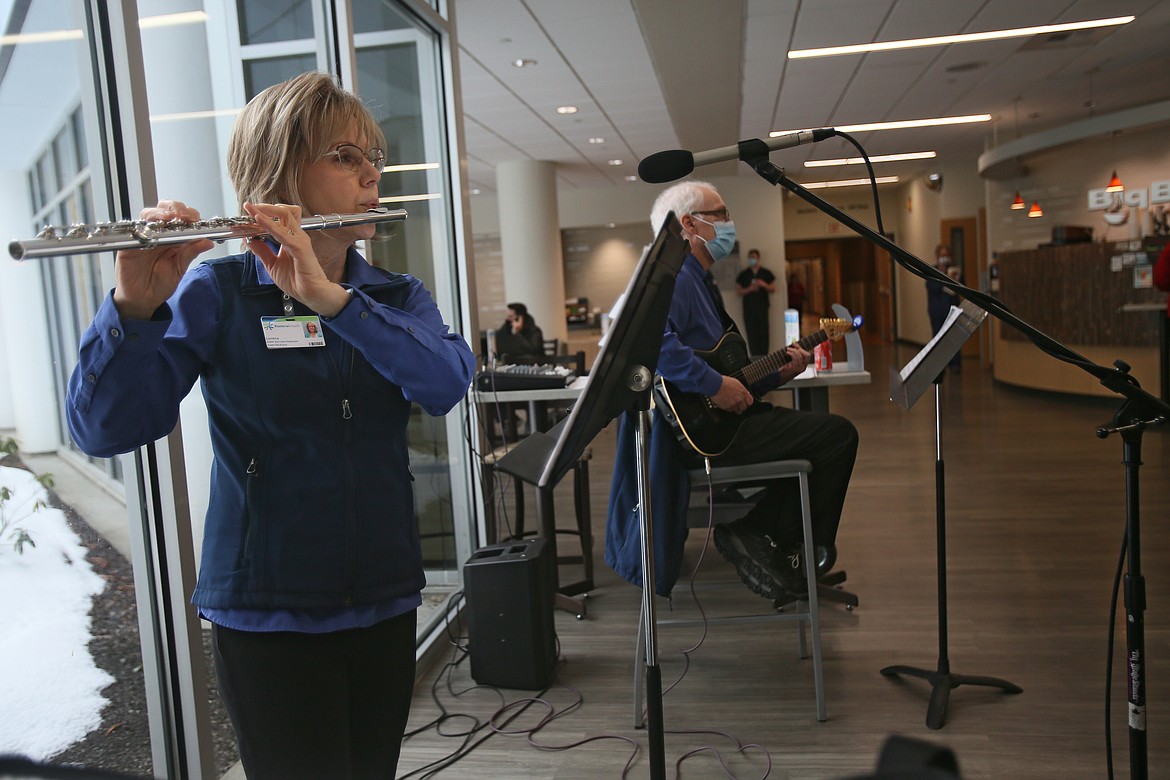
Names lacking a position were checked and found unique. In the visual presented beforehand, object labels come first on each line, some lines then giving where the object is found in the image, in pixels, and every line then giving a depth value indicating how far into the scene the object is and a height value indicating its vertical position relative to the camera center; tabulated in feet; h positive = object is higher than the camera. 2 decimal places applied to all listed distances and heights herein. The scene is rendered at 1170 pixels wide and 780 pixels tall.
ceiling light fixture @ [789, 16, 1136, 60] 21.45 +6.61
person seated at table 24.56 -0.33
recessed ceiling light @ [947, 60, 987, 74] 24.74 +6.70
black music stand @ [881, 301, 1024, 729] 7.55 -0.90
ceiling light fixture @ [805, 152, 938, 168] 40.75 +7.09
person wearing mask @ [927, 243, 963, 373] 35.23 -0.18
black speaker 9.29 -3.26
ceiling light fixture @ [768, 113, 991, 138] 33.35 +6.91
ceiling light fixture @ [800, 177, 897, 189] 49.23 +7.03
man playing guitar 9.25 -1.57
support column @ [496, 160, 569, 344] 36.94 +3.84
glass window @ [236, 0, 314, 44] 8.25 +3.24
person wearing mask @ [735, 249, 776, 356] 43.19 +0.53
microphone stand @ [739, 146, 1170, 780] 5.12 -0.88
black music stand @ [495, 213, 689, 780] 4.16 -0.38
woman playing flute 3.75 -0.45
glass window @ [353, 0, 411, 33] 10.39 +4.05
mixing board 12.35 -0.80
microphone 5.80 +1.07
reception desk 25.91 -0.79
